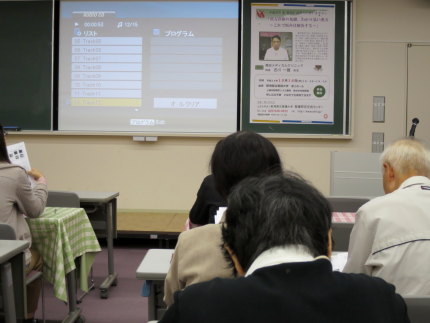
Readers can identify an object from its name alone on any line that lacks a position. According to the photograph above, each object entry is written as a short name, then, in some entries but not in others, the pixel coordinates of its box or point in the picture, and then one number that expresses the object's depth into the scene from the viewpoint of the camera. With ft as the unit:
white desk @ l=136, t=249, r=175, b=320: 6.25
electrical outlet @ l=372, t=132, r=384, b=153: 17.19
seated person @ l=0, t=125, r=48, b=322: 8.37
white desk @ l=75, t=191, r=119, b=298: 11.72
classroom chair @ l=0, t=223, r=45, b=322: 7.46
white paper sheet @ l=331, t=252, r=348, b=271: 6.16
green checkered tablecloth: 9.00
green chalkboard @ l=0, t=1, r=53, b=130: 17.35
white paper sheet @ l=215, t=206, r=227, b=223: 5.23
